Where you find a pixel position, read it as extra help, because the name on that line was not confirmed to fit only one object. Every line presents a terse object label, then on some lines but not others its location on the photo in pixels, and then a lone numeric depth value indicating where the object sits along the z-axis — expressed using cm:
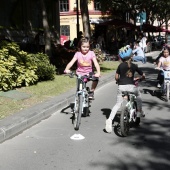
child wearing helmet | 629
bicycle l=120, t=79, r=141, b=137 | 603
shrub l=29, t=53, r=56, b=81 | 1202
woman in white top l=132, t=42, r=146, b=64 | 2193
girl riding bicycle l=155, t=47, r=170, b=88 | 978
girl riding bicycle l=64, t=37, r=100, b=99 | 704
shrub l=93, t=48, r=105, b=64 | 1955
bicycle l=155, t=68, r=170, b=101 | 963
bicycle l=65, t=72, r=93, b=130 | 669
